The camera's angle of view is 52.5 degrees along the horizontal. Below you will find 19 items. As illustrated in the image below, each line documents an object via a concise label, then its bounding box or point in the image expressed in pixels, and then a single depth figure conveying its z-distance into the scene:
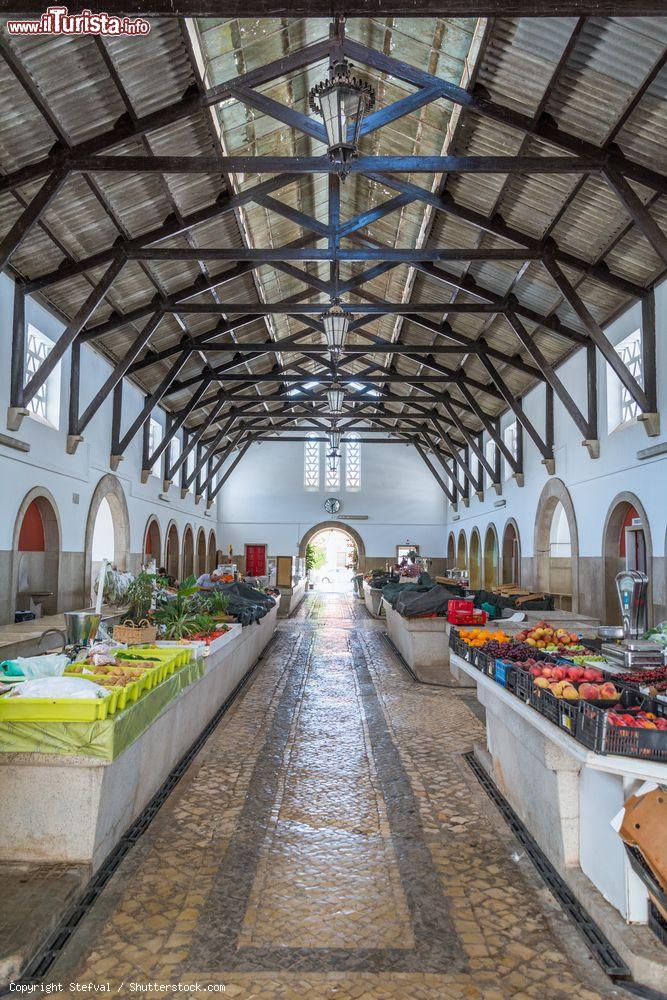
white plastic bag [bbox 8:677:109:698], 3.44
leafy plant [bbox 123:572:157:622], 6.42
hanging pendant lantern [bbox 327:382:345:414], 10.75
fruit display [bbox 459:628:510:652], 5.68
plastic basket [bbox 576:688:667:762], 2.76
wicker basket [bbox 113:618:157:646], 5.55
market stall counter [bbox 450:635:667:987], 2.76
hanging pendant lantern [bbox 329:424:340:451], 13.37
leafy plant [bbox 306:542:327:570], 29.05
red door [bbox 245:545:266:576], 24.61
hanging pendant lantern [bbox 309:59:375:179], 3.90
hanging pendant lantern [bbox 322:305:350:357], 7.55
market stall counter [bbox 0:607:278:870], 3.32
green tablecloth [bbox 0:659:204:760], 3.33
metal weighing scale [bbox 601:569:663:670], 4.25
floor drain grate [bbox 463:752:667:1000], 2.65
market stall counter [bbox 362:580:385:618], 16.55
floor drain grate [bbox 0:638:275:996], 2.66
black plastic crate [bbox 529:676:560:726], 3.36
